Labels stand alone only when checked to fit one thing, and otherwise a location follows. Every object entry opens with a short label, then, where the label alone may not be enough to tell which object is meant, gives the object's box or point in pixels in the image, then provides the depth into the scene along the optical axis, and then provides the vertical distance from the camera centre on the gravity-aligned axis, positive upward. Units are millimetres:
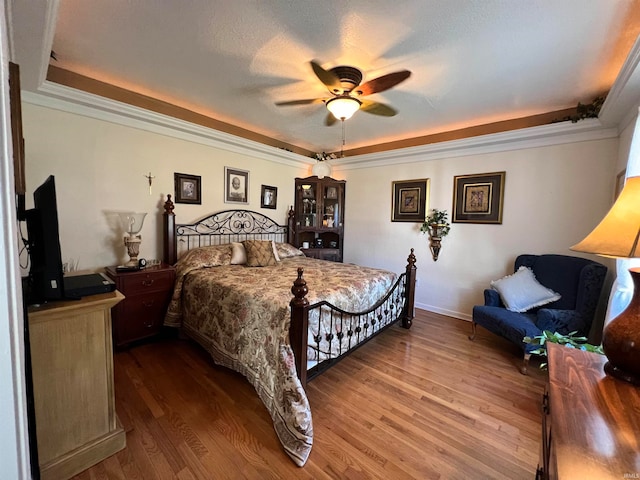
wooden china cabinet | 4824 +157
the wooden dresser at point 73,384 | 1335 -876
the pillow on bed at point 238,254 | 3432 -422
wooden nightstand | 2639 -848
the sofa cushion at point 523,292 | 2840 -700
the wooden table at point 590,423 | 654 -564
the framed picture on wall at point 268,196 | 4422 +425
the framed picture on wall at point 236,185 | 3926 +537
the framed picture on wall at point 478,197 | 3539 +390
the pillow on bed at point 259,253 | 3446 -415
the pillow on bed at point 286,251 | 4066 -438
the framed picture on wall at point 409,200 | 4129 +391
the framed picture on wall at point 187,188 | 3443 +425
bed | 1834 -761
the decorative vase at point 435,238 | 3957 -189
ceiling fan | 2090 +1134
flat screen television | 1324 -152
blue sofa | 2494 -791
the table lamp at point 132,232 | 2828 -136
